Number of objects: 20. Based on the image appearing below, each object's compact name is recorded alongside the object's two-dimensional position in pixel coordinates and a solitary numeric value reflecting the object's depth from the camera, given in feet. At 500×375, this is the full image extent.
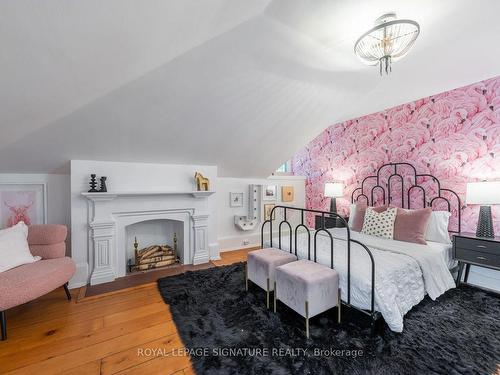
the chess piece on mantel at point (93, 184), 8.87
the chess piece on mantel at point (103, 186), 9.03
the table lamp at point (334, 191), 13.25
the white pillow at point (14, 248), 6.70
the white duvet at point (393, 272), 5.74
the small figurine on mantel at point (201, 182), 11.46
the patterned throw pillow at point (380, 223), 9.25
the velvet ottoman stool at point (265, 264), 7.23
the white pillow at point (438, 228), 8.79
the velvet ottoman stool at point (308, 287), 5.76
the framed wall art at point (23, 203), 8.89
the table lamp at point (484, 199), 7.52
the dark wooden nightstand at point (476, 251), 7.42
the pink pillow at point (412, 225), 8.58
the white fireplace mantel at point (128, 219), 9.07
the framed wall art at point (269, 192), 14.57
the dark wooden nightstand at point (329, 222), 12.68
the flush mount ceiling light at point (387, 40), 5.16
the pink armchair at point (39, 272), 5.79
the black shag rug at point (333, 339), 4.83
